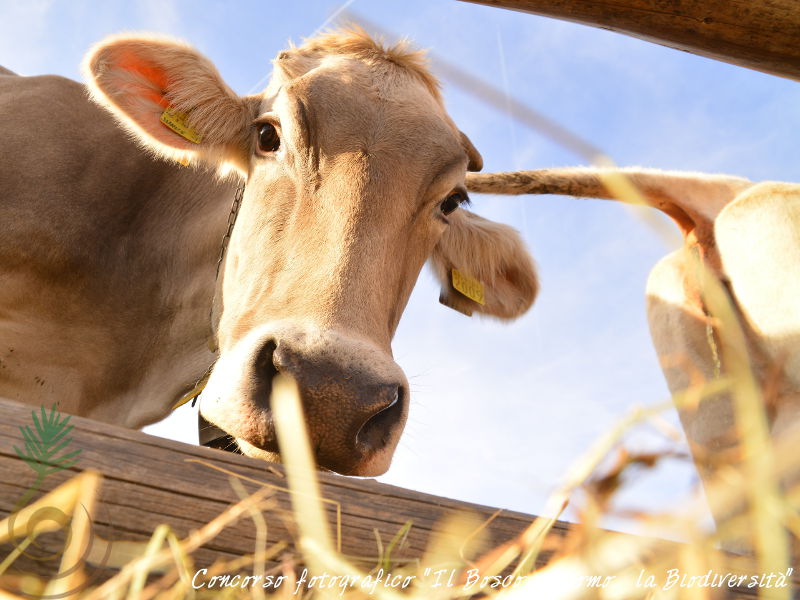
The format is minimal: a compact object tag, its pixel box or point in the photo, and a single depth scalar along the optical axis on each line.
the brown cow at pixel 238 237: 0.82
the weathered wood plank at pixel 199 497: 0.41
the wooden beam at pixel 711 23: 0.59
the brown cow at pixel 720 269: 1.18
